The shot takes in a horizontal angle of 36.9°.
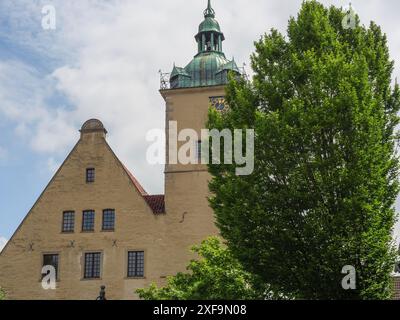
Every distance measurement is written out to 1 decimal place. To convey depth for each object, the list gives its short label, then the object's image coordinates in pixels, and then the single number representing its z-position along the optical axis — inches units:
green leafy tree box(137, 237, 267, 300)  913.5
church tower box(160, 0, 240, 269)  1391.5
